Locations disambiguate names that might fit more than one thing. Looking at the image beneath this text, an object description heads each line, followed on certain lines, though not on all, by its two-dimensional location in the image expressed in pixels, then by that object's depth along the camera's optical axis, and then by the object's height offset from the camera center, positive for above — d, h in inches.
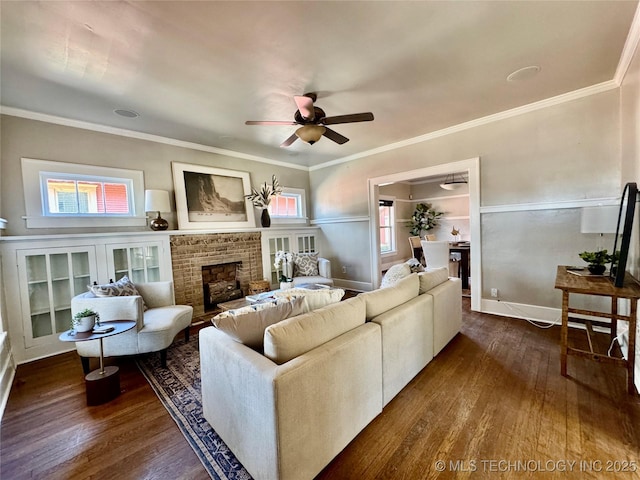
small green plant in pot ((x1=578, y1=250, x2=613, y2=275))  93.7 -15.7
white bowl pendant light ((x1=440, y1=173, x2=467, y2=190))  254.5 +40.1
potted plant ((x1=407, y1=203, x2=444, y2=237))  302.5 +7.3
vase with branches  187.0 +24.1
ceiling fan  97.0 +41.9
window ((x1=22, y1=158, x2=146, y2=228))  116.1 +21.6
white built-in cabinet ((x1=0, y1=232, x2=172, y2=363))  107.3 -16.4
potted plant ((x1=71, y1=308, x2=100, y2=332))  80.1 -25.6
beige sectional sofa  47.7 -33.2
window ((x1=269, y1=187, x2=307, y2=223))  215.0 +20.0
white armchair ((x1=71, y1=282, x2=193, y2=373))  94.3 -35.6
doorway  147.2 +9.1
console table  75.6 -24.9
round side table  78.7 -44.8
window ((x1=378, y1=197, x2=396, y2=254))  297.7 -0.5
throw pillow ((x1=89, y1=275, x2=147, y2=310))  103.5 -21.5
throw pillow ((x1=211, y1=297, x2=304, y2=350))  59.7 -21.1
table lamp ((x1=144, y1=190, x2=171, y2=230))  138.8 +16.8
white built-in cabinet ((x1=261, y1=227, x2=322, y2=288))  192.5 -10.8
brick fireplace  152.6 -16.3
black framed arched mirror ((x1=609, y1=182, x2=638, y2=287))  77.4 -5.8
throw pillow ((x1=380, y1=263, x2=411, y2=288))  105.0 -19.8
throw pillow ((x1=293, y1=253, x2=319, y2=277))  183.0 -25.5
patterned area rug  58.6 -51.7
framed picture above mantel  158.7 +23.3
